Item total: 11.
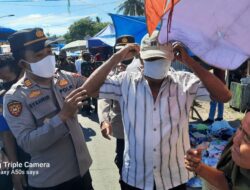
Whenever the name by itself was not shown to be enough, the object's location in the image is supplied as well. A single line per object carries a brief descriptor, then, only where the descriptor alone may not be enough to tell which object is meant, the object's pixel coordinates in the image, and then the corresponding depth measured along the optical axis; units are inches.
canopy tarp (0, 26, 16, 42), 157.3
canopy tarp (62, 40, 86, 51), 556.4
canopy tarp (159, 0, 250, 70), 33.2
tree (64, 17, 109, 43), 1848.5
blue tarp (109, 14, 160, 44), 149.0
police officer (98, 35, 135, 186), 77.7
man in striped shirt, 52.0
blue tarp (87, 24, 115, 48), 225.9
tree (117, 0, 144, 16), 1143.4
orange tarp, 35.4
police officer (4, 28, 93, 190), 50.2
